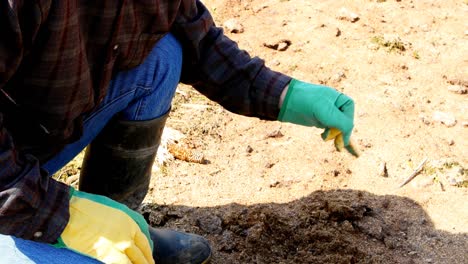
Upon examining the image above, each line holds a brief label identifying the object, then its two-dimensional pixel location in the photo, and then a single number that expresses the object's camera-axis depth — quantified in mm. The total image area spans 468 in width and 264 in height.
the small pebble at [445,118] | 2523
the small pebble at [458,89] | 2666
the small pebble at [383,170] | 2320
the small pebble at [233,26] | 2984
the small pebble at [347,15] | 3036
